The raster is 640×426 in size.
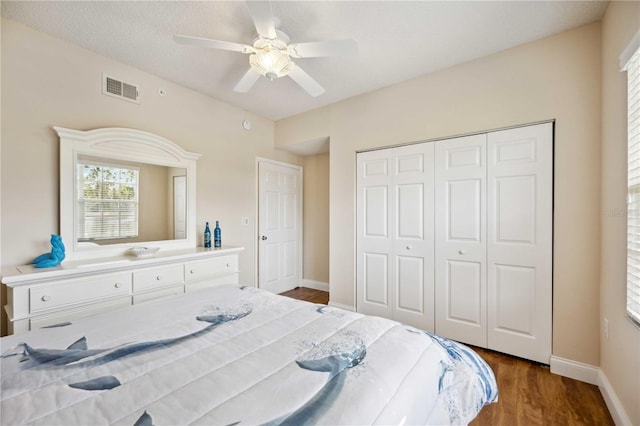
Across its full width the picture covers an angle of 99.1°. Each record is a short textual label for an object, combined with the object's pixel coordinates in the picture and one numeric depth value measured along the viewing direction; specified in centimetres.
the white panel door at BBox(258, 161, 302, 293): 391
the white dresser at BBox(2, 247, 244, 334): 175
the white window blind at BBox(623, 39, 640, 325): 144
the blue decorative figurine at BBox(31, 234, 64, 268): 199
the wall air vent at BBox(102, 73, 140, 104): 245
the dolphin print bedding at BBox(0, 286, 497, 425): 75
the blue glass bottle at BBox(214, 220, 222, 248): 316
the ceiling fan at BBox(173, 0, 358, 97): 167
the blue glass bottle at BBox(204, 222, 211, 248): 312
